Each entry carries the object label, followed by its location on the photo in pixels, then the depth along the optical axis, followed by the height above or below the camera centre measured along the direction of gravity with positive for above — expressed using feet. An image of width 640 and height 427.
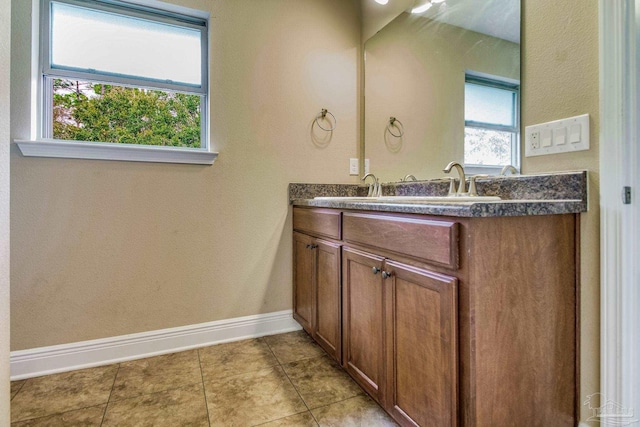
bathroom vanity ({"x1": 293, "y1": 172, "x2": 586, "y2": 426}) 2.87 -1.03
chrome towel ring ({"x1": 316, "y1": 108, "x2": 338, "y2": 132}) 7.32 +2.16
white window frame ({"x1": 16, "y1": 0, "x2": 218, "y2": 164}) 5.30 +2.29
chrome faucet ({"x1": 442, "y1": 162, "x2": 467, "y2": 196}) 4.55 +0.36
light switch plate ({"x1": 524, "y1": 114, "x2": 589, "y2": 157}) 3.63 +0.89
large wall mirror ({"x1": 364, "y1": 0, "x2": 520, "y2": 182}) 4.56 +2.15
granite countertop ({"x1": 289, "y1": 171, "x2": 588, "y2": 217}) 2.84 +0.15
